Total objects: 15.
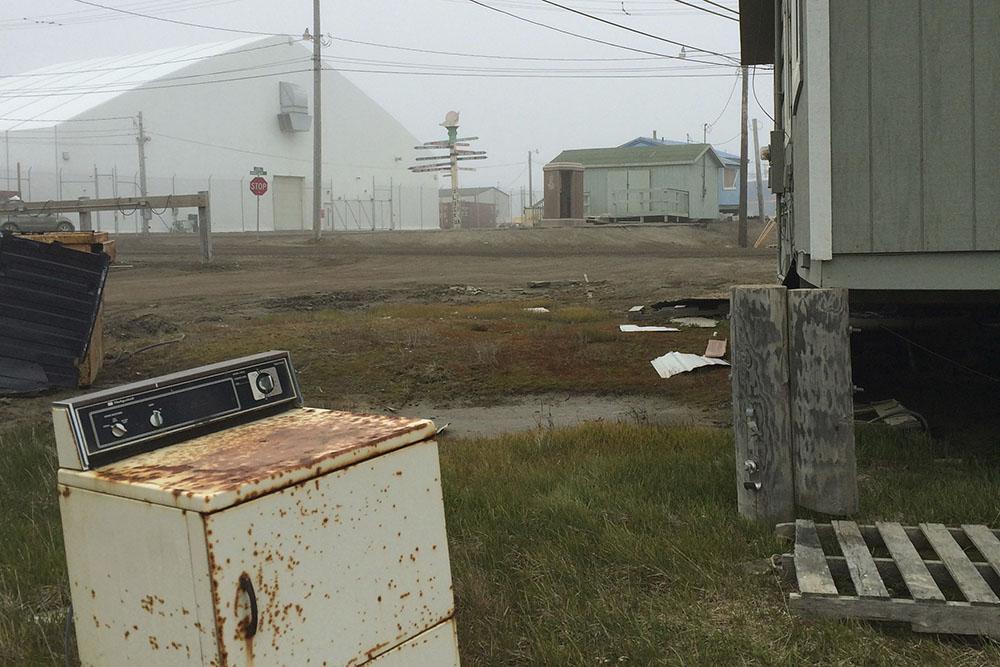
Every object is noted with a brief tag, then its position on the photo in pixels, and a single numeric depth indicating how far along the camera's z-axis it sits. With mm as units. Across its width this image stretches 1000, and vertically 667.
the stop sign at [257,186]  44062
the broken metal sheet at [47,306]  8078
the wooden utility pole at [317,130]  33875
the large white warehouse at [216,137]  51094
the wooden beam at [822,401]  4570
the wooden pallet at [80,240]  8375
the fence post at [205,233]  22553
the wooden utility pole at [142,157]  50106
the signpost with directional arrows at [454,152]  50969
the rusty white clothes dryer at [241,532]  2201
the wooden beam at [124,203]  20297
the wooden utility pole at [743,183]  33250
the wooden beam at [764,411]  4602
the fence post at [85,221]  21794
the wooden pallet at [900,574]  3428
